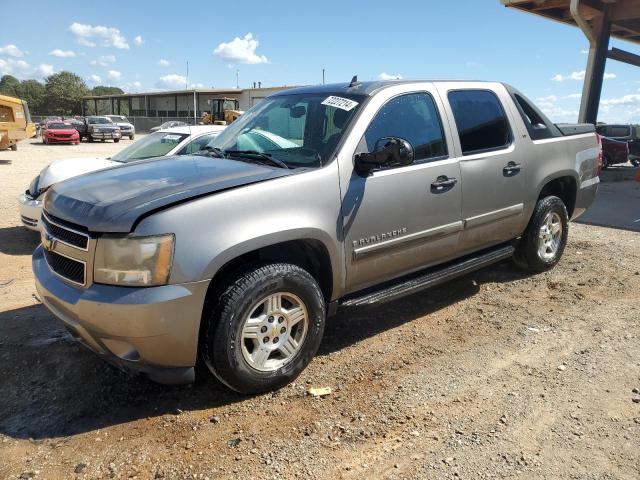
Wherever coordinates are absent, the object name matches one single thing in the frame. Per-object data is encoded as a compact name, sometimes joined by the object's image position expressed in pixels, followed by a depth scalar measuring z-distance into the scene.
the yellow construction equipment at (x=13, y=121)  19.03
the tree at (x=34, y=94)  83.12
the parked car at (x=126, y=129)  37.88
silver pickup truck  2.64
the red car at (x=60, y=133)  30.39
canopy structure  16.36
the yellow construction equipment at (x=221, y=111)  36.07
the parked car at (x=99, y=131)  33.72
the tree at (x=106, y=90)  115.93
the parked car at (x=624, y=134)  19.72
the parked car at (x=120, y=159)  6.52
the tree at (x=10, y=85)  93.43
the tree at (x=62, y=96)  80.56
